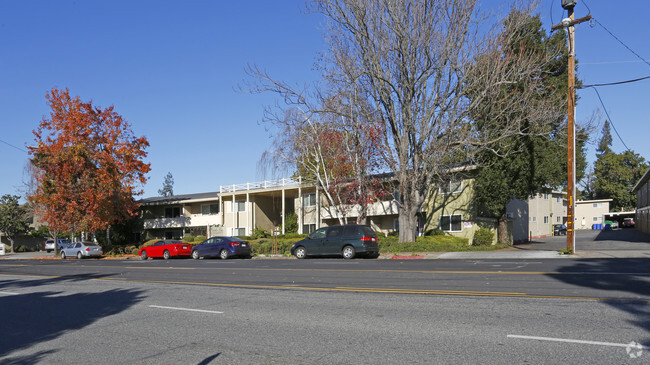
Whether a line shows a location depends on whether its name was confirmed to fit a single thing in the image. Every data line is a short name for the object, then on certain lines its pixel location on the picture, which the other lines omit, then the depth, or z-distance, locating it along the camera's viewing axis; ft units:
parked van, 80.28
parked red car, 108.47
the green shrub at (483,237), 105.40
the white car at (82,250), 129.39
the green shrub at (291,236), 128.32
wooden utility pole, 67.31
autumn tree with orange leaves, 130.93
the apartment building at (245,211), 135.50
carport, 254.06
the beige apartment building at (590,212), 256.73
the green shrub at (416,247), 86.84
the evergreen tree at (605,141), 354.37
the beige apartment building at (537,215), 145.69
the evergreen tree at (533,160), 102.89
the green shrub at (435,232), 116.16
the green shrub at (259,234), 141.38
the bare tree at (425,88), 85.25
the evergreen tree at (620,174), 276.62
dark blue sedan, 97.30
